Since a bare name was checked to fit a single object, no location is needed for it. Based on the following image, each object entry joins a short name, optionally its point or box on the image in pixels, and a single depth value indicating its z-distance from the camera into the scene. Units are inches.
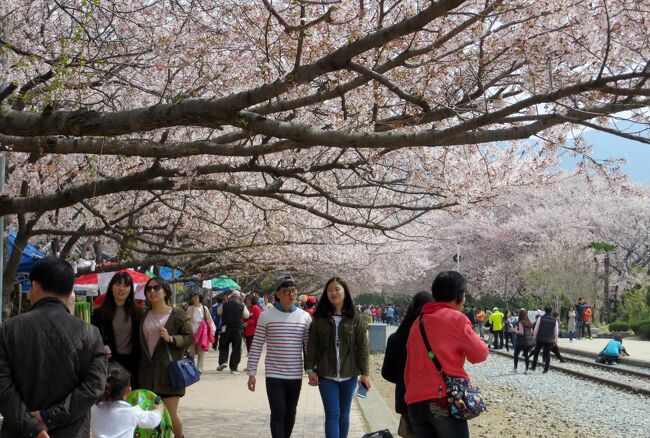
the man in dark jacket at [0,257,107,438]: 164.1
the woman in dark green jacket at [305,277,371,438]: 291.7
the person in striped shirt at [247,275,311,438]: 289.6
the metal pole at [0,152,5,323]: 306.5
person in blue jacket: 895.7
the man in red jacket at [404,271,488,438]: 206.1
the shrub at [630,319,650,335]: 1447.2
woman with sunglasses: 280.7
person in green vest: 1150.3
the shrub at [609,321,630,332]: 1533.7
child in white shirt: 207.5
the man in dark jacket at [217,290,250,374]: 692.1
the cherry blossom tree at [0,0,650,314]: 250.7
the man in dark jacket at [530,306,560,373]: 775.7
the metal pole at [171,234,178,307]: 733.9
